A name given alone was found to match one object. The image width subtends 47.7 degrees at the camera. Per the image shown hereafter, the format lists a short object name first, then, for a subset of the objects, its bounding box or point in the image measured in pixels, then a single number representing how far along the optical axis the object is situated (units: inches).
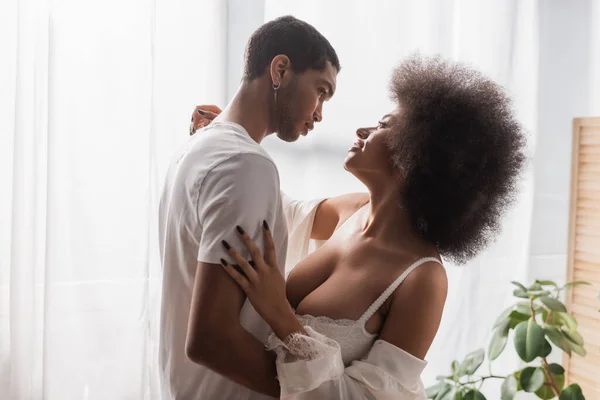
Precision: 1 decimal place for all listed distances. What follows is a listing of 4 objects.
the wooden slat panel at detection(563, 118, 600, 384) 104.6
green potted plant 95.6
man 50.0
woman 61.8
